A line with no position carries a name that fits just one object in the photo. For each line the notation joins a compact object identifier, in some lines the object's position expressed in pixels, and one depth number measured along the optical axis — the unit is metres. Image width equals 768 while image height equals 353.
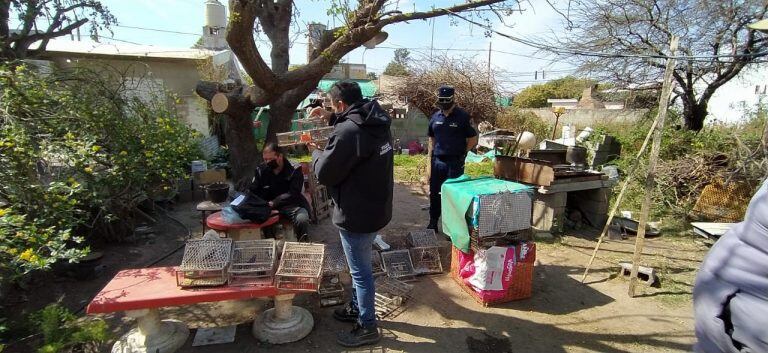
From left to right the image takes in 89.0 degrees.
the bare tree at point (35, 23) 5.60
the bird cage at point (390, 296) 3.56
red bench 2.71
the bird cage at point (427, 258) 4.45
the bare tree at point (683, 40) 7.75
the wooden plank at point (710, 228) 5.26
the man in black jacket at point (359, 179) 2.67
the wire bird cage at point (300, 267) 2.96
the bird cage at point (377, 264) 4.18
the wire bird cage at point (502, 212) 3.52
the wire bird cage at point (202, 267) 2.87
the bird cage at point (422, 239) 4.52
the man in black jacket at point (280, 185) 4.54
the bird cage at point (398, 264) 4.23
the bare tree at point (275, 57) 4.91
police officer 5.21
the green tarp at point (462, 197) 3.64
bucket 4.61
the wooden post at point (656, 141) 3.62
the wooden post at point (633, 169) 3.72
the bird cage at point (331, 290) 3.65
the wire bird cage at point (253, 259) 3.00
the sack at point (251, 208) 4.01
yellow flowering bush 2.72
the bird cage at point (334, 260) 3.83
